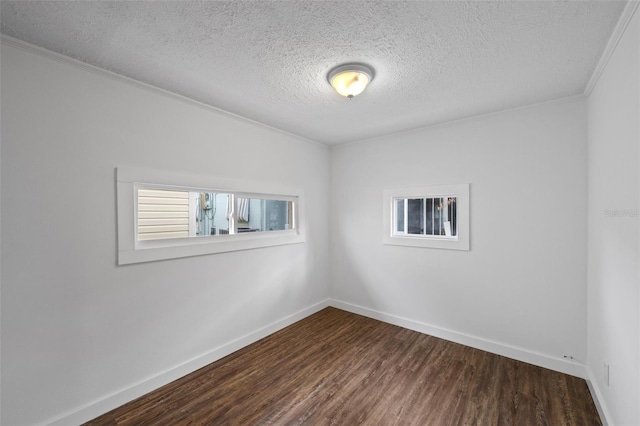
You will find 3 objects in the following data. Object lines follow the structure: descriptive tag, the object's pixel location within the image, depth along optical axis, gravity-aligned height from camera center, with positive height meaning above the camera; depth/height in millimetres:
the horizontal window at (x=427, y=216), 3109 -28
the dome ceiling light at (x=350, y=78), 1845 +1006
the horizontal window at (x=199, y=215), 2055 -21
